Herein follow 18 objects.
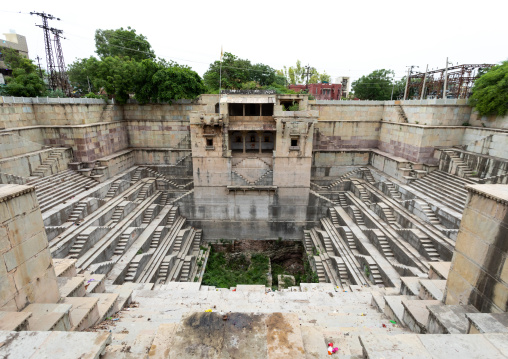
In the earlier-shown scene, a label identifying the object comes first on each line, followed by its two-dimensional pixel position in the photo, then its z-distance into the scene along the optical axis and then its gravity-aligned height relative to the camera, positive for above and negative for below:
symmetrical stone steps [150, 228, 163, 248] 15.30 -7.52
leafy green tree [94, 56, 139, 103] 20.09 +2.79
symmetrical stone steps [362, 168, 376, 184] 19.83 -4.75
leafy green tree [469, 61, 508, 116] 14.91 +1.41
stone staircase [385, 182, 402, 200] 16.27 -4.84
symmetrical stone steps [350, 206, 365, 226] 16.47 -6.51
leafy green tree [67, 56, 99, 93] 31.13 +4.03
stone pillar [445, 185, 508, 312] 5.09 -2.89
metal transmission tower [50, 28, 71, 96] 25.11 +4.59
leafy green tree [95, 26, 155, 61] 26.97 +6.91
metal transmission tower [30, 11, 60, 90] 23.97 +6.40
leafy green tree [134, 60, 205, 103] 20.28 +2.31
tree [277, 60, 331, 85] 46.62 +6.89
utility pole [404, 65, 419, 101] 28.88 +4.93
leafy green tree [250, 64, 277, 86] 38.59 +5.64
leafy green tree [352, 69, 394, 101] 35.69 +3.97
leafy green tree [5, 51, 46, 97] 17.16 +1.63
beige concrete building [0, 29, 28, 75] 38.24 +10.42
